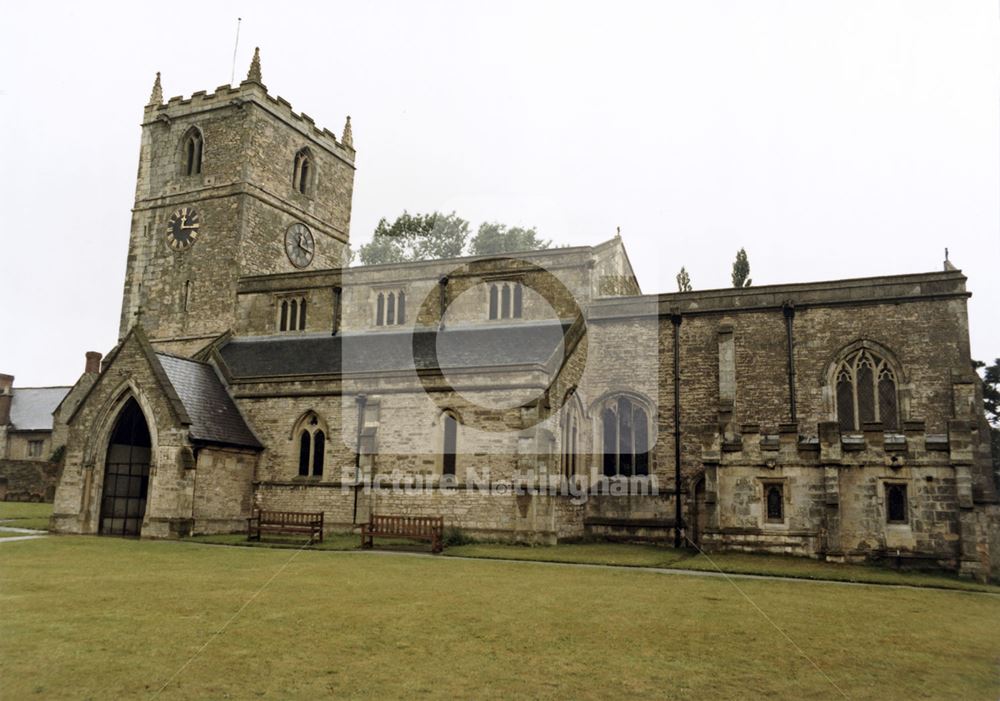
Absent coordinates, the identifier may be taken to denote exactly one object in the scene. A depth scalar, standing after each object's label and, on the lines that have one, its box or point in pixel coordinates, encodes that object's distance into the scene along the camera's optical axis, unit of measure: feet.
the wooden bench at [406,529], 74.43
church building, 70.95
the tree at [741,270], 151.64
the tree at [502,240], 183.42
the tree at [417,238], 191.93
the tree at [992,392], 140.97
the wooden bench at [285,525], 78.38
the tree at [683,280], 153.58
